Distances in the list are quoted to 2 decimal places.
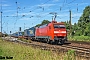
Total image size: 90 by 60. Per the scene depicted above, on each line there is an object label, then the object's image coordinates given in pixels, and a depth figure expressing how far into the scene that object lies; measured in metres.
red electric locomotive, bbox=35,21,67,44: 33.03
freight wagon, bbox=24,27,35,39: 58.60
